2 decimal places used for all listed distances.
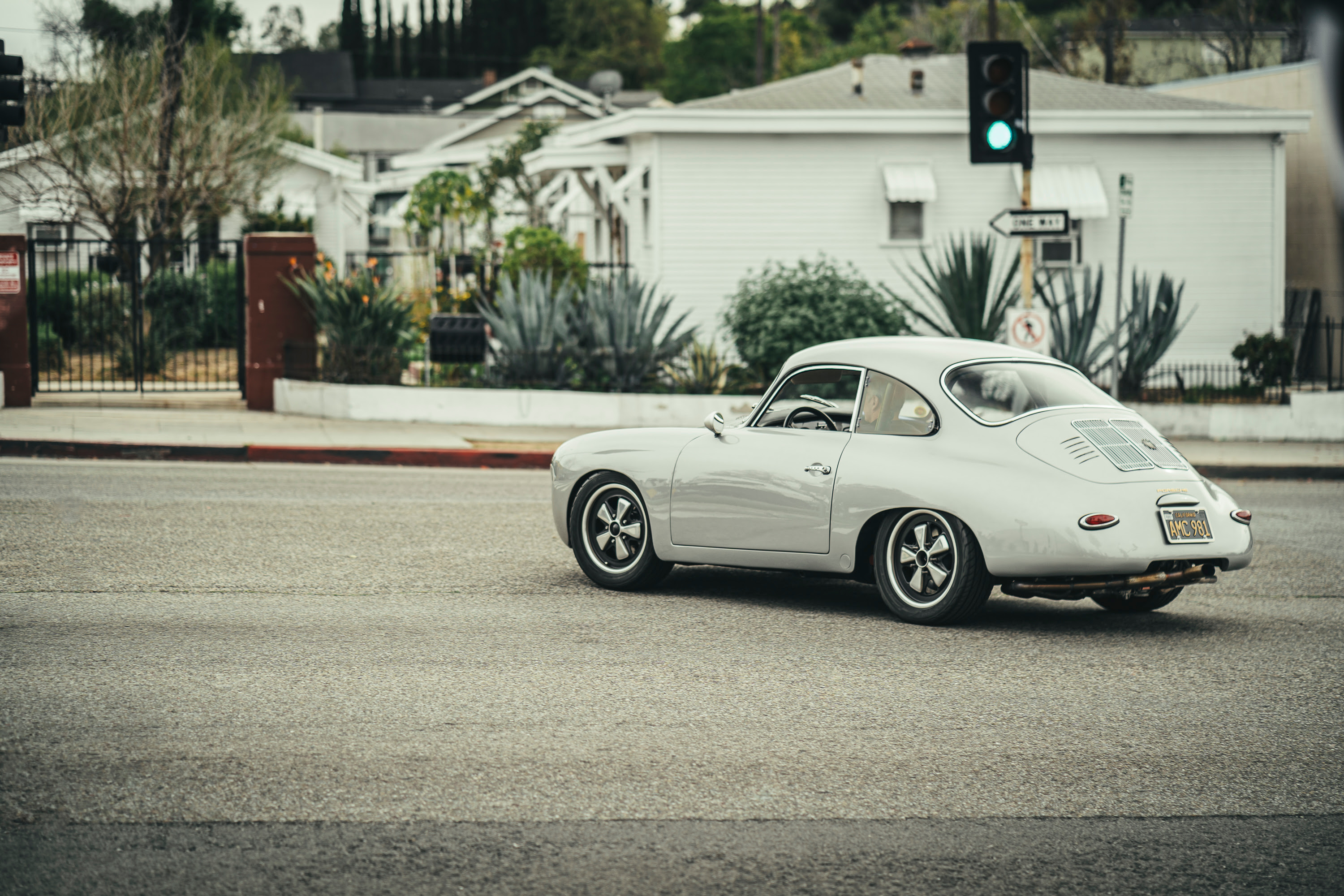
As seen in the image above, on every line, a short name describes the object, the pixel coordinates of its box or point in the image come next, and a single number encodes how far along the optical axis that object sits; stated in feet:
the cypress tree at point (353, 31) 364.38
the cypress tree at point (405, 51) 385.09
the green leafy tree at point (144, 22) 110.93
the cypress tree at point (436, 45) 390.42
